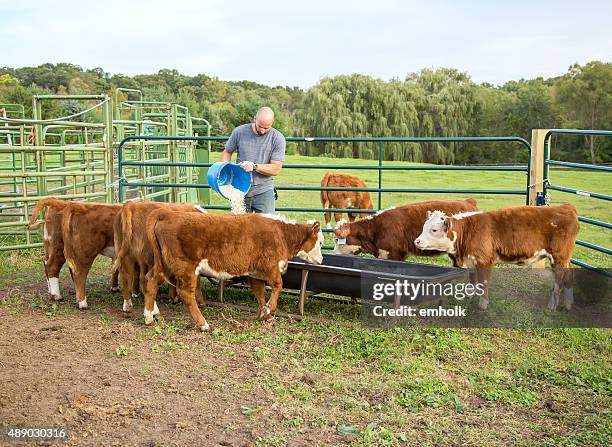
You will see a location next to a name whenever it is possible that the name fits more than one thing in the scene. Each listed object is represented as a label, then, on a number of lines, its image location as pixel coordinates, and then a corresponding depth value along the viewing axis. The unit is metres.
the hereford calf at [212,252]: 6.10
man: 7.09
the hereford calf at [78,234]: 6.87
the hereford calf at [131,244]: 6.55
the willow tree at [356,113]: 34.53
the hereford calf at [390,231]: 7.59
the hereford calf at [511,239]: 6.60
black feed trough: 6.05
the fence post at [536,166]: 7.87
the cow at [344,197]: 12.10
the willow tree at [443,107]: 39.28
